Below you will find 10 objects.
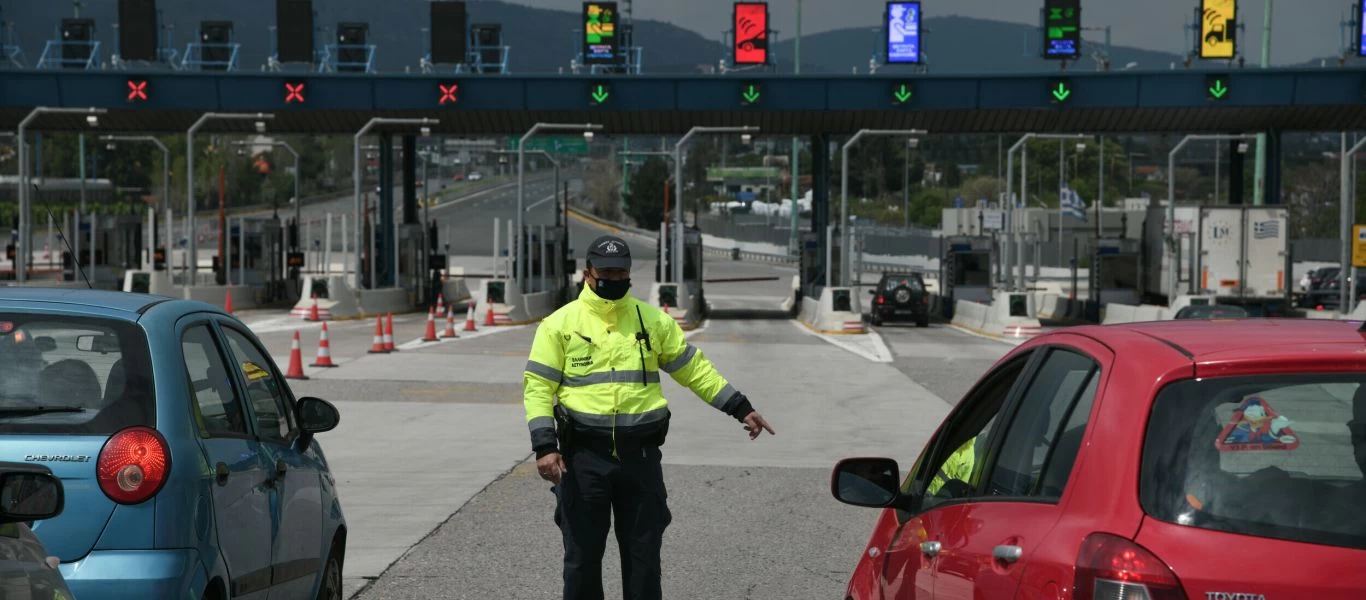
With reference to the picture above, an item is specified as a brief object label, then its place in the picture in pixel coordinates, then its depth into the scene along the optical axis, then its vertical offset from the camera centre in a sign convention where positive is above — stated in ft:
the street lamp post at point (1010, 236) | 172.55 -4.14
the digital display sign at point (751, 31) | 163.73 +14.97
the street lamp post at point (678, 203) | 161.68 -0.93
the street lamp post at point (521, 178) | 153.17 +1.23
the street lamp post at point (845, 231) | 162.09 -3.40
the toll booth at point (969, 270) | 185.53 -7.95
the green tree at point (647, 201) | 504.84 -2.40
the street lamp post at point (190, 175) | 150.00 +1.23
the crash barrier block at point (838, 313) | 144.56 -9.98
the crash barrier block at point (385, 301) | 157.69 -10.10
